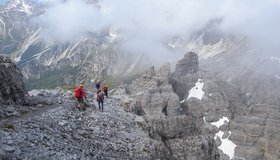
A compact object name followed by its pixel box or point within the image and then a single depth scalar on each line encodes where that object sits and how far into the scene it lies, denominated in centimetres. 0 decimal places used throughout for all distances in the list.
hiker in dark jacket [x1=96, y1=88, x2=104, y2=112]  2136
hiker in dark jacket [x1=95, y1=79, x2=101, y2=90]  2379
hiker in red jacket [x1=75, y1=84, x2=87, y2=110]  1950
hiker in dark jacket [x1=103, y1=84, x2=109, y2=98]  2667
